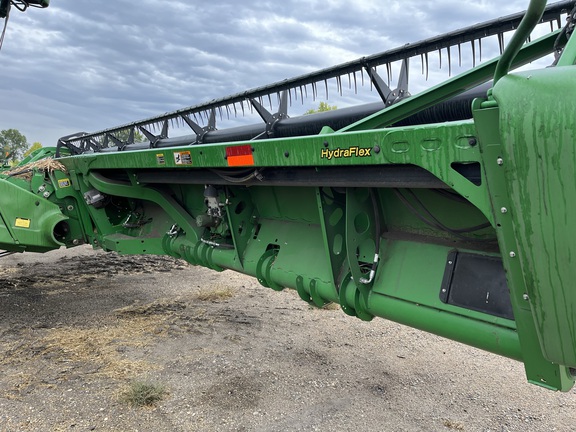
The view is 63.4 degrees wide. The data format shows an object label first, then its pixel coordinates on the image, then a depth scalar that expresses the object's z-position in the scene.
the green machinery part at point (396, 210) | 1.25
